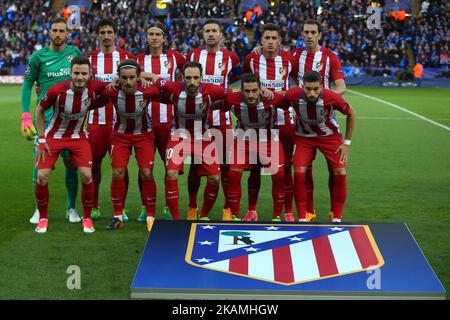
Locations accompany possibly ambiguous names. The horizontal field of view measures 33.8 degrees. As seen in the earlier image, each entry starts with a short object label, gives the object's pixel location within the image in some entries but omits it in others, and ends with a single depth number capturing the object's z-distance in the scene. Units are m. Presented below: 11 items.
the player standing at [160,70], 7.63
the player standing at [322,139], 7.08
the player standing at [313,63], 7.59
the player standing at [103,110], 7.63
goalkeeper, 7.34
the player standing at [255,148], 7.18
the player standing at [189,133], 7.09
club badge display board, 4.98
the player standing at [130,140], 7.05
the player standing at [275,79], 7.52
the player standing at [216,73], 7.62
